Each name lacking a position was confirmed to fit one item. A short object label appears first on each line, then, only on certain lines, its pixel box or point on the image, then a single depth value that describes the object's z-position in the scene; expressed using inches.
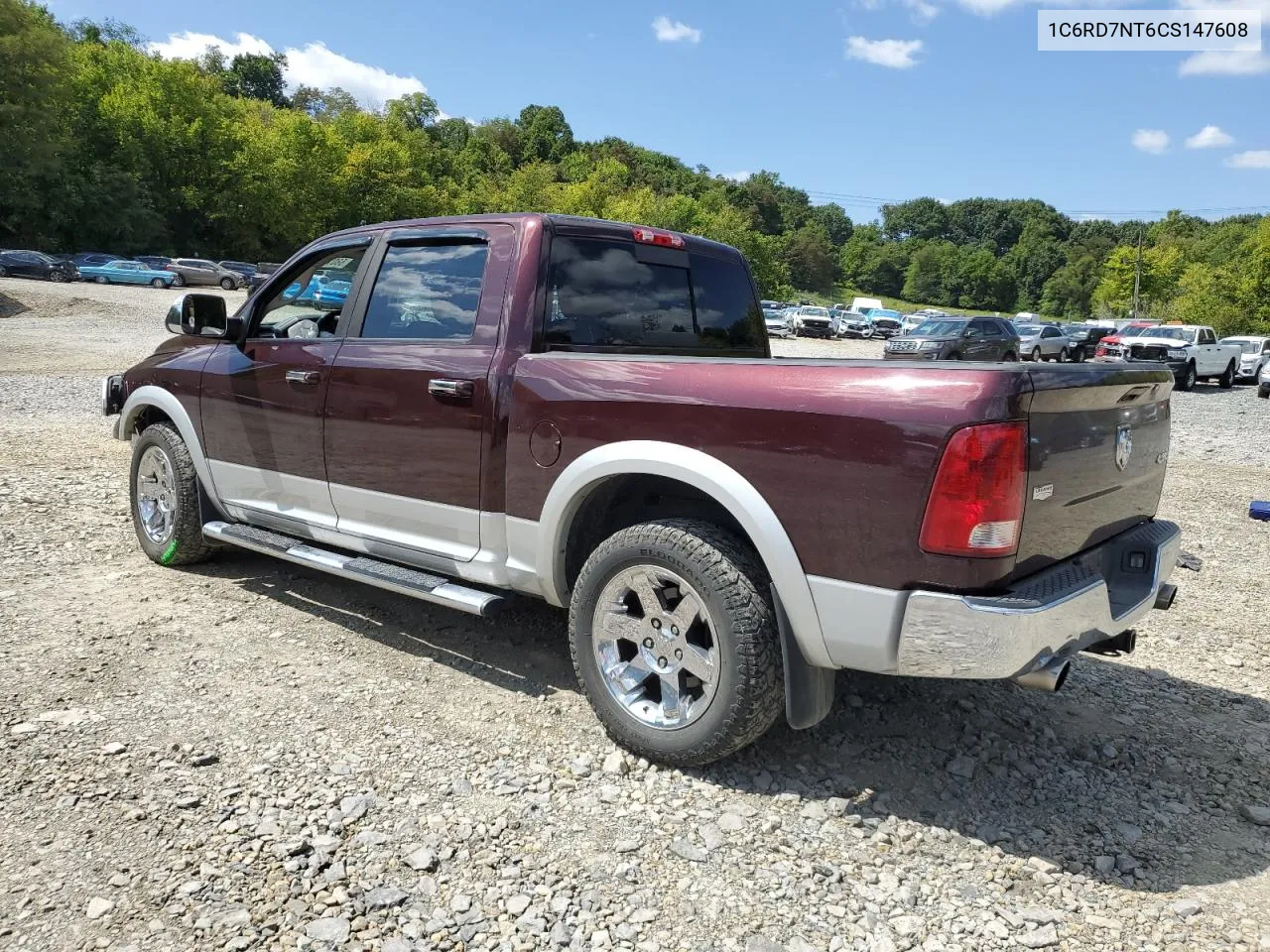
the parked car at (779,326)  1886.1
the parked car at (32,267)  1606.8
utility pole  2827.3
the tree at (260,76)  4431.6
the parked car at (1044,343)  1328.7
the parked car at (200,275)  1784.0
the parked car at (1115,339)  1102.4
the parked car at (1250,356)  1096.2
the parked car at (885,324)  2118.6
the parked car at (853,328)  2060.8
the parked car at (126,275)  1724.9
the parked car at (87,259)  1760.6
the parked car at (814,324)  1904.5
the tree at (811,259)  5738.2
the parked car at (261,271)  1796.1
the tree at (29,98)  1592.0
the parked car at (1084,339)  1393.9
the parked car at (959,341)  956.0
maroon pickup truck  101.8
